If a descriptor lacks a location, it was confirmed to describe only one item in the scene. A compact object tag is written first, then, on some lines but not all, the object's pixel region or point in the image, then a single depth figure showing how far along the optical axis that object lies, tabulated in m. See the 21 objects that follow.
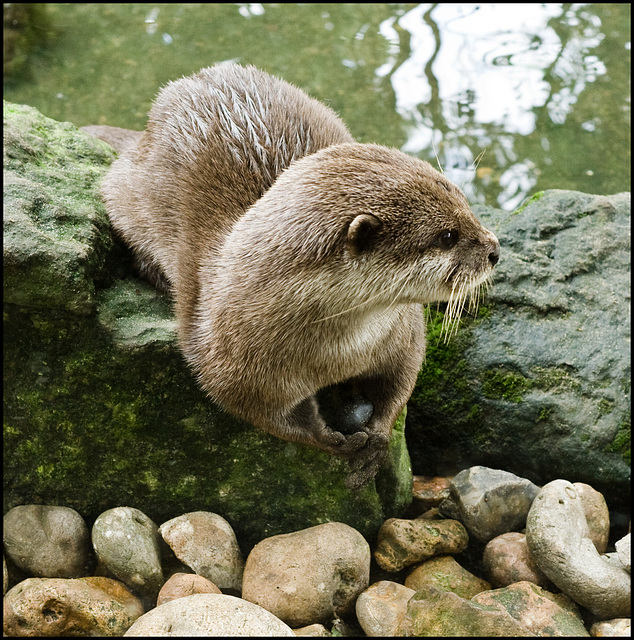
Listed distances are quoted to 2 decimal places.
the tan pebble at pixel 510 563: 2.49
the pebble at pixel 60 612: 2.18
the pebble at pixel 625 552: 2.40
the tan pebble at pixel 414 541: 2.57
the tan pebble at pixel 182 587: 2.31
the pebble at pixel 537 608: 2.23
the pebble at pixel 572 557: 2.33
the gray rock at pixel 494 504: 2.67
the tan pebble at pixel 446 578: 2.48
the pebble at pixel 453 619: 2.04
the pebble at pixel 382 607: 2.27
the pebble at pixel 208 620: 1.98
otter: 2.20
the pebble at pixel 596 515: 2.65
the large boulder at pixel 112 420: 2.47
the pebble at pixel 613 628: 2.29
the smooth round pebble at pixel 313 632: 2.24
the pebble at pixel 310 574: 2.32
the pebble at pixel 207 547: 2.48
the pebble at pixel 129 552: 2.43
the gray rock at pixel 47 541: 2.49
